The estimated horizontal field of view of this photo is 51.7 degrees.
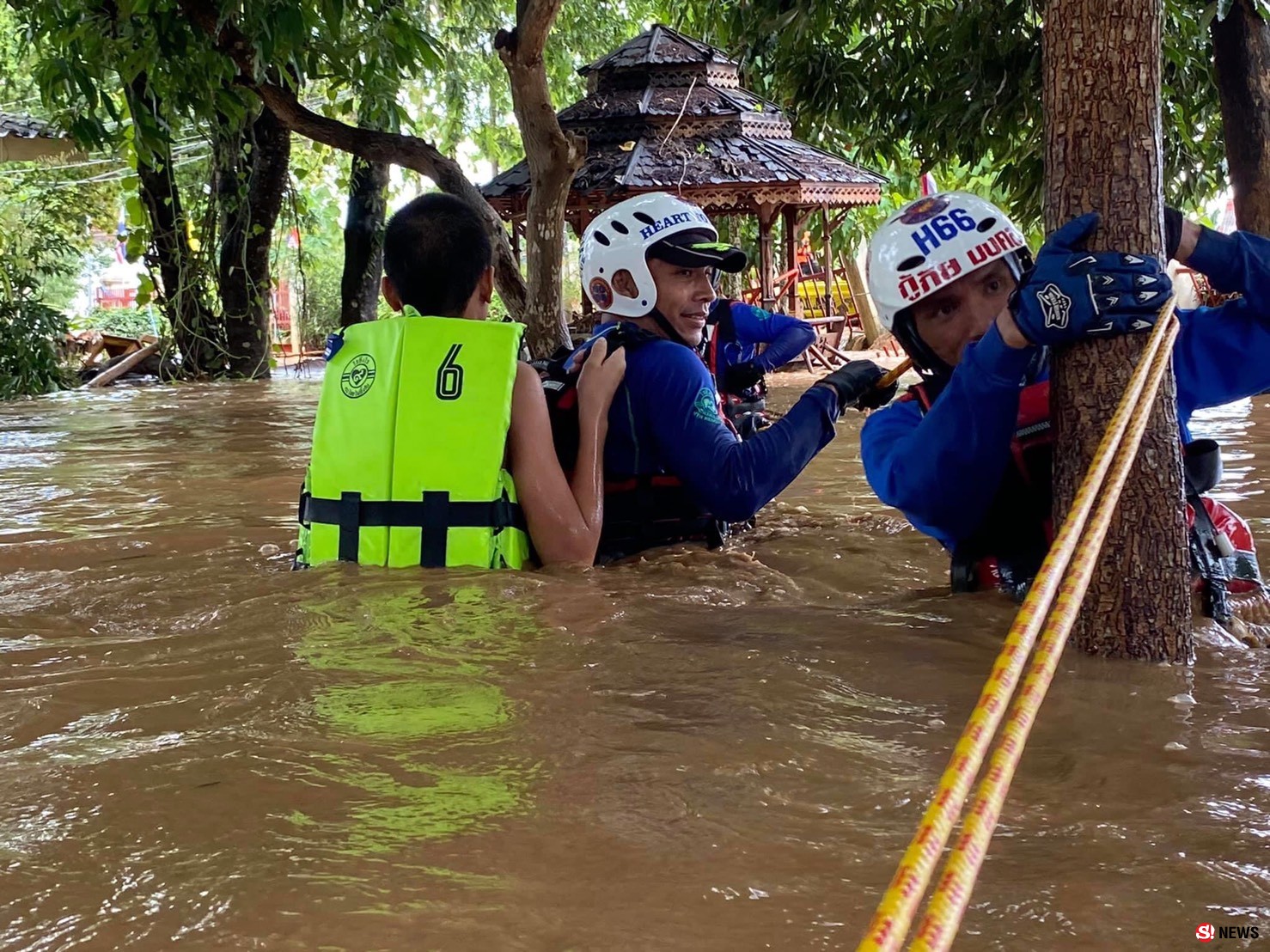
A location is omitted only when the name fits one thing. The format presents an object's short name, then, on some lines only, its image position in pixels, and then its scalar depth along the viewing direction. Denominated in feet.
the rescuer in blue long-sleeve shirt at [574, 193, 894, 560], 13.17
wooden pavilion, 50.88
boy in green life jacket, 12.70
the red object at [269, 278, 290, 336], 95.71
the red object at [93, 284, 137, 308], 110.93
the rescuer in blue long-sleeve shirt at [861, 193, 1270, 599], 8.59
